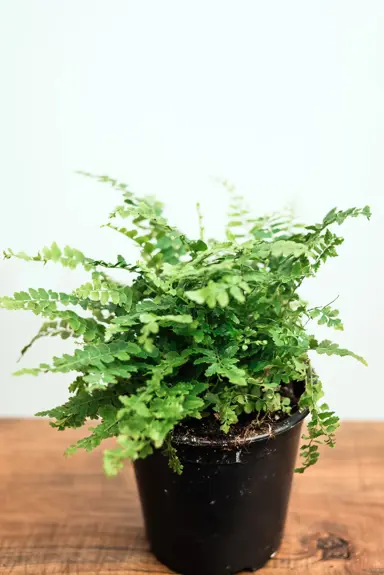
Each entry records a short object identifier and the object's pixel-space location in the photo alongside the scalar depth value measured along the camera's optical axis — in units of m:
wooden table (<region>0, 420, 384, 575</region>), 0.95
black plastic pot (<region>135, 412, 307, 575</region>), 0.84
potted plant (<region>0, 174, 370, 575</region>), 0.76
